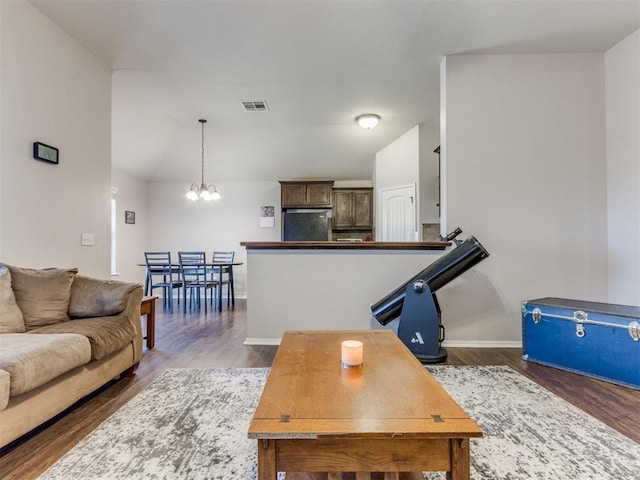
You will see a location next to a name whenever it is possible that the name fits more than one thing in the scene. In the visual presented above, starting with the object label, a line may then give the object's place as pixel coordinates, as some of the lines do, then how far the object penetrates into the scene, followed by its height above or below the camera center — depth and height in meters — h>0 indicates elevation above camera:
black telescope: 2.74 -0.50
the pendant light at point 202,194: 5.14 +0.82
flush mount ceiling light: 4.52 +1.79
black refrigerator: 6.16 +0.36
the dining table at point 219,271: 5.03 -0.42
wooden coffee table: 0.94 -0.55
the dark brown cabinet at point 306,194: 6.25 +1.01
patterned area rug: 1.37 -0.98
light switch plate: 2.97 +0.05
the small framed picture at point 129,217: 5.82 +0.51
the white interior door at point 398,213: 5.03 +0.52
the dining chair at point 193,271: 4.98 -0.43
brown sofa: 1.52 -0.55
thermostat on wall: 2.47 +0.74
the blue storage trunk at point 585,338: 2.23 -0.71
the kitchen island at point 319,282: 3.27 -0.39
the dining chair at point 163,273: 4.95 -0.47
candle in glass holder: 1.42 -0.50
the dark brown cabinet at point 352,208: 6.24 +0.72
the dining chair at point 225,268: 5.39 -0.43
